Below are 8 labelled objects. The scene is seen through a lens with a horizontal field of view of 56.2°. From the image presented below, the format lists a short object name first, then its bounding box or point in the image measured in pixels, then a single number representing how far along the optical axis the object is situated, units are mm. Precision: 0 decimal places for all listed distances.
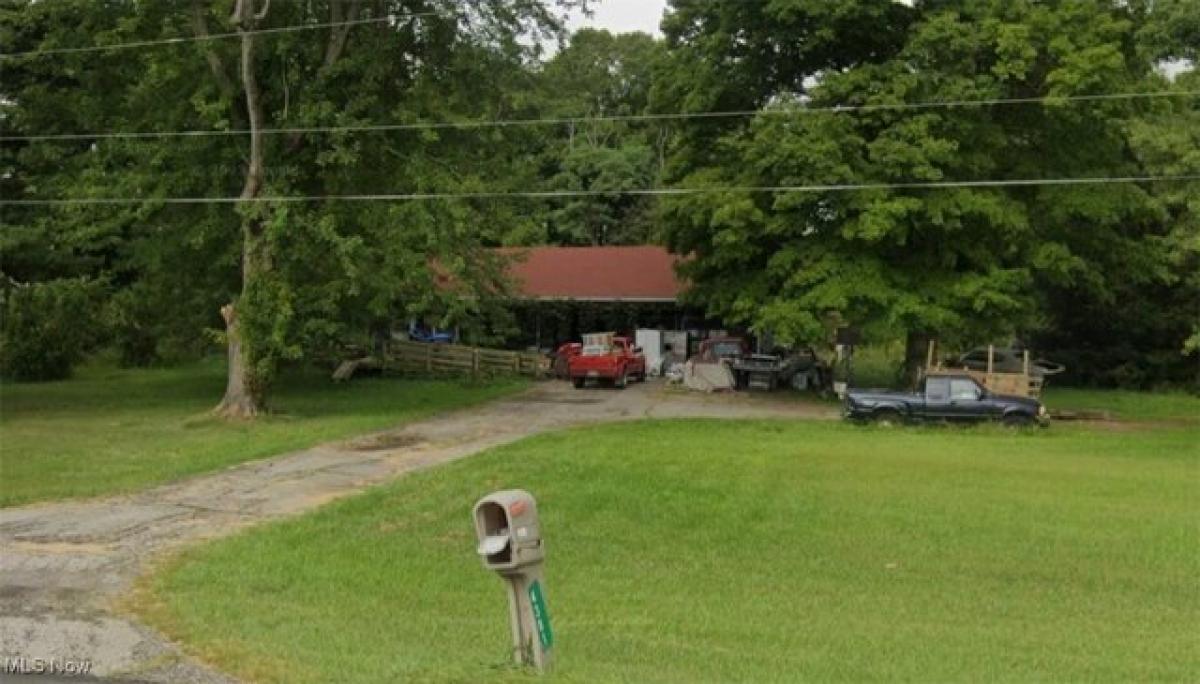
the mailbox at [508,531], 5996
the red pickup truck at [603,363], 37000
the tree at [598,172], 65312
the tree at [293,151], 27875
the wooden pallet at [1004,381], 29797
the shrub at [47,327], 29719
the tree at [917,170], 30719
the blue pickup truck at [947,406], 26875
